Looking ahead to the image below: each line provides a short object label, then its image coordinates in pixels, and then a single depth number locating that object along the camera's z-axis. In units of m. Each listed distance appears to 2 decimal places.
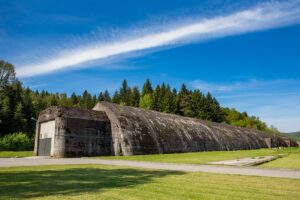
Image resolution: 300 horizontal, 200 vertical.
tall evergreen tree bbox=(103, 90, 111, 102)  109.04
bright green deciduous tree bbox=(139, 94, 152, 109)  80.92
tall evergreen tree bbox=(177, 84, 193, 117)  83.83
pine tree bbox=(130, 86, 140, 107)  90.66
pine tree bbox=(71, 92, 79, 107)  108.27
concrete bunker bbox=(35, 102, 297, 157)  25.24
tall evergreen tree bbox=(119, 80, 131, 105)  93.10
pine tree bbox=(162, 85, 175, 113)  79.23
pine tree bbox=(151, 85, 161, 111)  79.75
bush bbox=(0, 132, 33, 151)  36.22
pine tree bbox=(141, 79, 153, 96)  99.07
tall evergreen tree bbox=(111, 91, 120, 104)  96.70
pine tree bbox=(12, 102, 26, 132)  50.43
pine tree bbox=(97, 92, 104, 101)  102.23
